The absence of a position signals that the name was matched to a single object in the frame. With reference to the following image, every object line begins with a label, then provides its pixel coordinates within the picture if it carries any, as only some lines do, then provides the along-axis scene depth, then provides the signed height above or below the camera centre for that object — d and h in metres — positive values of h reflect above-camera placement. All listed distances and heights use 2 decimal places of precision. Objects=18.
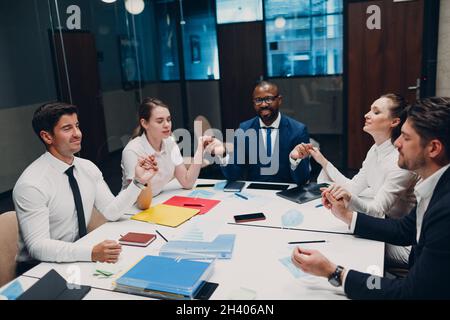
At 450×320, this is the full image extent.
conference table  1.50 -0.79
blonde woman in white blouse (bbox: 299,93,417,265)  2.12 -0.65
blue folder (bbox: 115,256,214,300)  1.45 -0.74
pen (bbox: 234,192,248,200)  2.53 -0.79
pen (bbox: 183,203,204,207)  2.42 -0.78
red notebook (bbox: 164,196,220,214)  2.38 -0.78
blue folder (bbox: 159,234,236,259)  1.74 -0.76
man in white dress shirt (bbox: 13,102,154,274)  1.79 -0.60
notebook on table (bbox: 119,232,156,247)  1.91 -0.77
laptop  1.46 -0.75
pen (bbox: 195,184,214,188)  2.85 -0.79
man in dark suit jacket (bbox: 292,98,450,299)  1.31 -0.57
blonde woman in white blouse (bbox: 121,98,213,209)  2.67 -0.52
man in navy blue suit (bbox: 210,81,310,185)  3.11 -0.59
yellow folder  2.18 -0.78
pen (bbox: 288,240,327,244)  1.87 -0.80
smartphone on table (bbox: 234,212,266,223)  2.15 -0.78
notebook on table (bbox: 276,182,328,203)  2.43 -0.78
